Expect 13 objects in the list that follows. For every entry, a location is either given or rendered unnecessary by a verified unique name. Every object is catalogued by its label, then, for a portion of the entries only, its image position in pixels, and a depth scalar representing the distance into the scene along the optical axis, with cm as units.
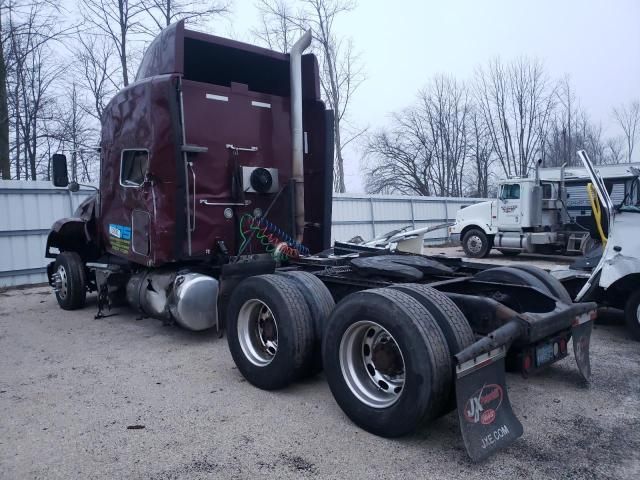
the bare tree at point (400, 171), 3934
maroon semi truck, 312
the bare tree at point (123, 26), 1814
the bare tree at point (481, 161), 3994
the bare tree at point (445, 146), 4012
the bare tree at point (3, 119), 1575
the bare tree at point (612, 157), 4586
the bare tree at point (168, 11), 1844
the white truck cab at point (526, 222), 1516
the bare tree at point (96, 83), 2112
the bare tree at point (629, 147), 4662
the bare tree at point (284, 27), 2666
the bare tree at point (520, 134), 3897
